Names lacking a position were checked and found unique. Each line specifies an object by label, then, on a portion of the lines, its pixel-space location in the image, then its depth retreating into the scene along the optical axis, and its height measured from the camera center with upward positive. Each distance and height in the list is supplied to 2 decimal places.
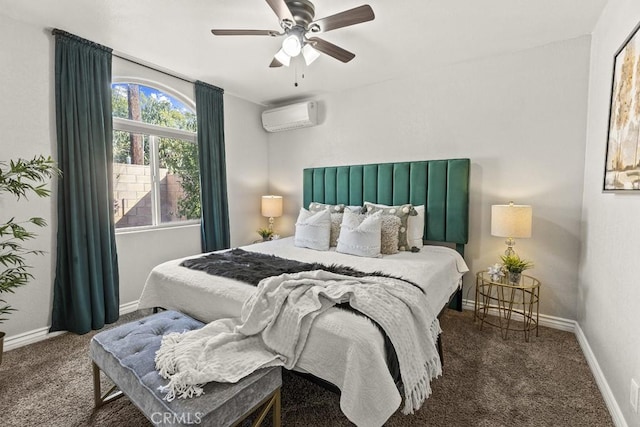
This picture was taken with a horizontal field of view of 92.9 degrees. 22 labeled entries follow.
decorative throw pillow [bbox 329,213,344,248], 3.26 -0.40
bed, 1.35 -0.62
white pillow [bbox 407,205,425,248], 3.06 -0.39
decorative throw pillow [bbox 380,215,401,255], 2.90 -0.43
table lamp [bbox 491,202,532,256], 2.56 -0.26
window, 3.22 +0.40
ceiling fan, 1.91 +1.12
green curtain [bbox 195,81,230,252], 3.75 +0.32
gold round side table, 2.65 -1.12
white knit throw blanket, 1.33 -0.74
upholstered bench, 1.16 -0.82
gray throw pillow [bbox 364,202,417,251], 3.01 -0.22
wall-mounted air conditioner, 4.08 +1.05
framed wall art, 1.55 +0.38
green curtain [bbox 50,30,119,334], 2.63 +0.04
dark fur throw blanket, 2.13 -0.58
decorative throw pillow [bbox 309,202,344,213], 3.59 -0.19
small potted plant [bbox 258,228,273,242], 4.33 -0.60
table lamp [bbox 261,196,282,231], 4.32 -0.20
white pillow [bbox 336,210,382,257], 2.80 -0.43
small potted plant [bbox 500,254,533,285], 2.61 -0.66
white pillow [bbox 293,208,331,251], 3.16 -0.42
